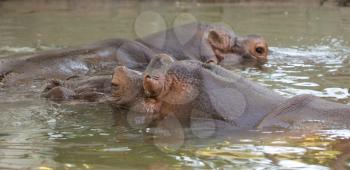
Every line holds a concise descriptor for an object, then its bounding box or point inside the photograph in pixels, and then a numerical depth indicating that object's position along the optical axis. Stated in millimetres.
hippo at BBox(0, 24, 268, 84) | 12516
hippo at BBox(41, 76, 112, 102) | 9953
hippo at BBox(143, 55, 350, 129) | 7859
